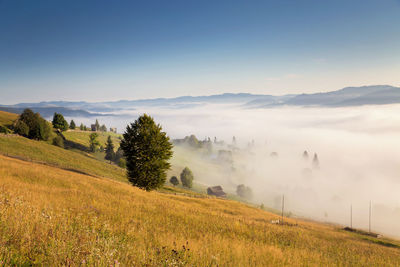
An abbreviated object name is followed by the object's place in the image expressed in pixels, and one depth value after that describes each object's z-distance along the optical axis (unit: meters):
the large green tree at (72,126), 170.48
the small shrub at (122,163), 99.84
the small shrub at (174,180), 122.44
